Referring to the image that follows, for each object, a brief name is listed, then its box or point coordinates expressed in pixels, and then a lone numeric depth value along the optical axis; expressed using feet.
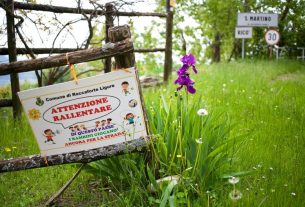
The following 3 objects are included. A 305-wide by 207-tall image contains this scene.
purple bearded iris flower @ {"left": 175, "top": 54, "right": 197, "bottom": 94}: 9.68
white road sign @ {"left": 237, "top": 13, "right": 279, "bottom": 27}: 41.04
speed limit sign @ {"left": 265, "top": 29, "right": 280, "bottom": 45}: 41.15
